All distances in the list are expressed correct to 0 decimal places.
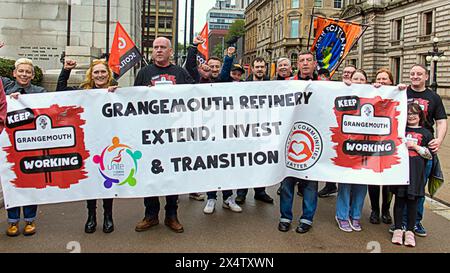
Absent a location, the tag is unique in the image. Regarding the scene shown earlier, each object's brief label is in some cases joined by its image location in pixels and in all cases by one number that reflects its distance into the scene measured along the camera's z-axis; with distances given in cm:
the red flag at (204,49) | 1326
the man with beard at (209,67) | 603
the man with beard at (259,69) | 661
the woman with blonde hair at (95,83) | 520
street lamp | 3381
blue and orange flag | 1034
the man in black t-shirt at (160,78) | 533
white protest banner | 507
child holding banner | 491
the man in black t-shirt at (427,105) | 508
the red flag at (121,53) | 1225
